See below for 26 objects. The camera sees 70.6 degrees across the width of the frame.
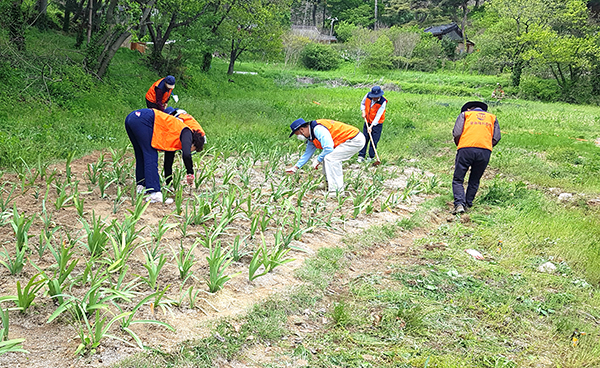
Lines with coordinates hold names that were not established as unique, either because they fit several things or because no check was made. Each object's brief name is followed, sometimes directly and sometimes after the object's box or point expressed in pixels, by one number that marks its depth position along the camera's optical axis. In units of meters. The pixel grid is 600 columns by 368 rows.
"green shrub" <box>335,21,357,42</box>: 51.78
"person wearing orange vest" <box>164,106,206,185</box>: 5.08
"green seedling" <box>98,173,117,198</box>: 4.60
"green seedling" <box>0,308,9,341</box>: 2.20
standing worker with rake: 8.74
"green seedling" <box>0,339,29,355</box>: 2.03
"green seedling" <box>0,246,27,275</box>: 2.86
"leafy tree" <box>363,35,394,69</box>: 39.19
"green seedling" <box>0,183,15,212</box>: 3.77
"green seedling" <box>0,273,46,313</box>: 2.40
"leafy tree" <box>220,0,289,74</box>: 21.48
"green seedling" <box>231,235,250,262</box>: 3.57
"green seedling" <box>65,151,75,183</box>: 4.51
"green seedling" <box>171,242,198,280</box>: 3.13
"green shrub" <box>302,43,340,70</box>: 40.91
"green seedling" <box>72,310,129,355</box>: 2.25
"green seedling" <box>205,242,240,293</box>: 3.03
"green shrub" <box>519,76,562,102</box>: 28.31
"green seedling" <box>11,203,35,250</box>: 3.15
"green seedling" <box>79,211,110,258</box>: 3.26
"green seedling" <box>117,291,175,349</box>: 2.37
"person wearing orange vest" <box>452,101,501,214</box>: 6.07
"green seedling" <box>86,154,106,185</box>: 4.94
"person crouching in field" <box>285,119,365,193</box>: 5.93
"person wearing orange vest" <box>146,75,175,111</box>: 6.94
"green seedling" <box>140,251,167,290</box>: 2.93
